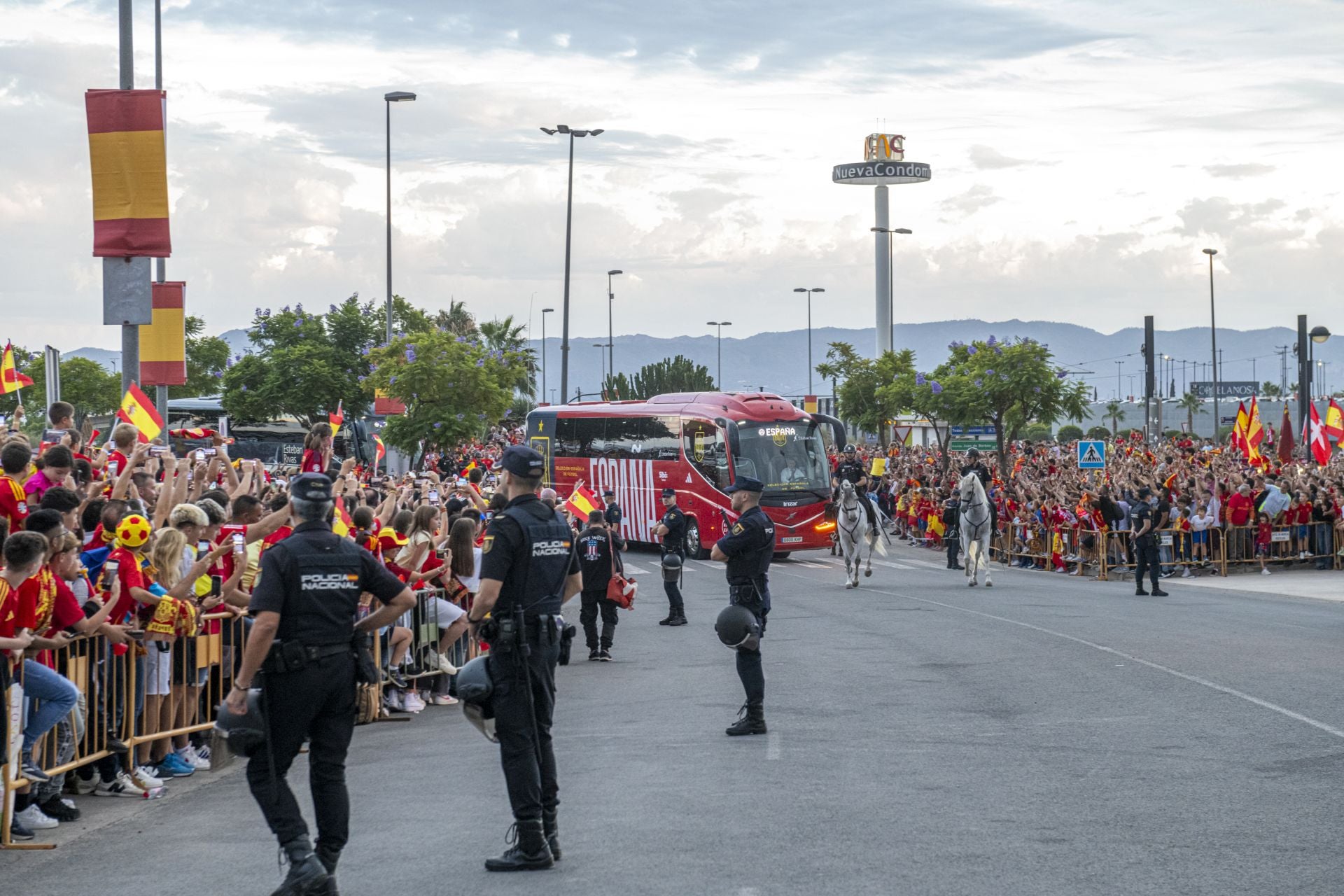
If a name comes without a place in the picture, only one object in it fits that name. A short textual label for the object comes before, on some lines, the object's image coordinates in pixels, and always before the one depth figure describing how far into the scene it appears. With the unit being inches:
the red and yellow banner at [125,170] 507.5
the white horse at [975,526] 1026.7
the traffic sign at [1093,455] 1269.7
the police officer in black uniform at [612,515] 817.8
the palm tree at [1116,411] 4921.3
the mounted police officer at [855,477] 1055.6
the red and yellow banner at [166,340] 617.9
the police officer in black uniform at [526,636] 281.9
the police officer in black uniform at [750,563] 429.4
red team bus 1289.4
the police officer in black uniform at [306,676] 257.0
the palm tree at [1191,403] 4373.5
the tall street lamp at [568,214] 1811.0
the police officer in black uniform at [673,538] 782.5
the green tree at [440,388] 1498.5
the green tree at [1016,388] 1688.0
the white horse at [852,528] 1035.9
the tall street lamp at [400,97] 1619.1
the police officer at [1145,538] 927.0
